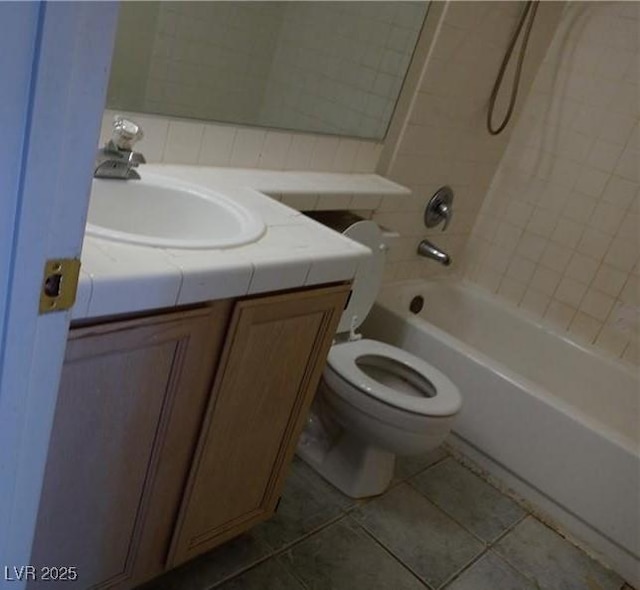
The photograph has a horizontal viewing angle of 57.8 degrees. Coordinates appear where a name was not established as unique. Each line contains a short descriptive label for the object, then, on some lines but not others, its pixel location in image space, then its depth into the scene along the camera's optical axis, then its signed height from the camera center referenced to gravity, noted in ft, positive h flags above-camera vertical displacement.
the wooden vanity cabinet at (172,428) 2.94 -2.19
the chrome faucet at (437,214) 7.38 -1.29
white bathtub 5.90 -2.83
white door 1.45 -0.45
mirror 4.65 -0.14
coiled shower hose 6.82 +0.69
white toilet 5.27 -2.70
